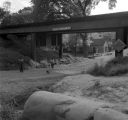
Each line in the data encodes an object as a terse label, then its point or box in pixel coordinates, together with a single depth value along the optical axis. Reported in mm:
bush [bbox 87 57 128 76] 12519
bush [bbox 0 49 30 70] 33375
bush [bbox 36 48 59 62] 40688
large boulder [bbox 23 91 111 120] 4676
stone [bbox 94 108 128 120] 4164
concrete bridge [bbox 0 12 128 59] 22266
